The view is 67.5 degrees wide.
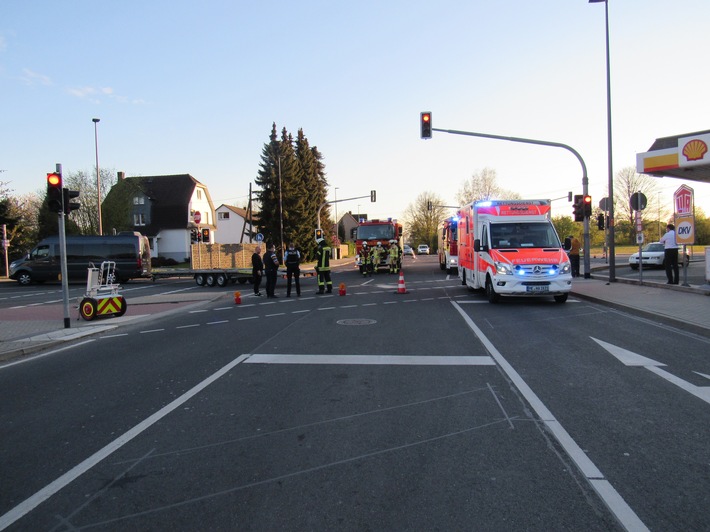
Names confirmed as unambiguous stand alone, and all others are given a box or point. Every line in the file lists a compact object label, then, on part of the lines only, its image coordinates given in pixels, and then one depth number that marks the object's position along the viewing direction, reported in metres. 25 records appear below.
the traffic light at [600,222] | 20.97
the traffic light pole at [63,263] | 11.70
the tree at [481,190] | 67.06
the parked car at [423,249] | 83.19
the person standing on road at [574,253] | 21.62
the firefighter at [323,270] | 18.53
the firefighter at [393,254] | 30.52
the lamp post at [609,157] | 19.92
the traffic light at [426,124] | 20.92
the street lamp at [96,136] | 36.03
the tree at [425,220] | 97.12
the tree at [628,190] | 71.38
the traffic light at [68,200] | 11.94
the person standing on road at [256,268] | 20.55
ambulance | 13.66
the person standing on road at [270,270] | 18.27
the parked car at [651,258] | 28.17
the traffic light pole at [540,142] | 20.92
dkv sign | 15.27
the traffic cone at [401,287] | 17.98
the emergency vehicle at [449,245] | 28.45
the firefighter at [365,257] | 30.57
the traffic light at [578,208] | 21.89
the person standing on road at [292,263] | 18.09
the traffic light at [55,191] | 11.58
